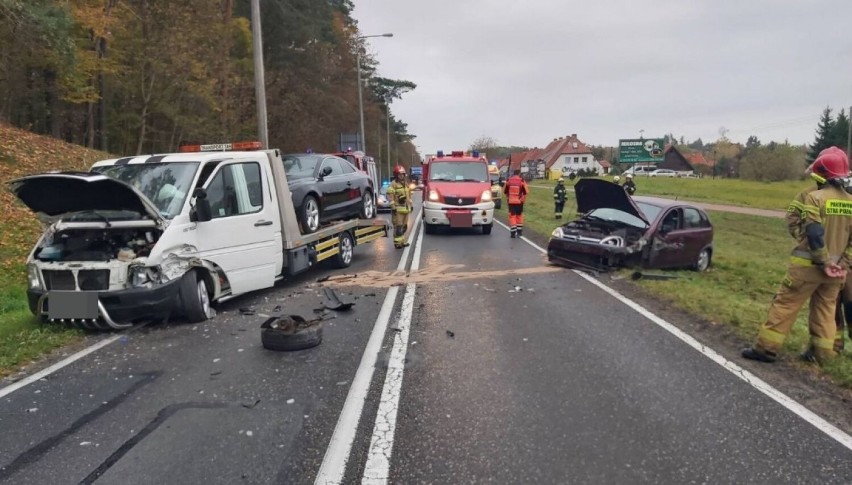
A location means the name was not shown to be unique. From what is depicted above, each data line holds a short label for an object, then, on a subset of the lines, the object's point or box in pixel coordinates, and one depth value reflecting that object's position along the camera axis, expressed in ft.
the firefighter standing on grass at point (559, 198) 67.05
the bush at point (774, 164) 206.49
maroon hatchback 33.50
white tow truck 20.11
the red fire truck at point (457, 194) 52.44
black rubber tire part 18.72
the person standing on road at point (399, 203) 45.27
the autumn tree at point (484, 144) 379.43
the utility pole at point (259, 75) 46.03
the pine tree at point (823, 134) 221.46
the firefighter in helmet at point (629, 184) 62.22
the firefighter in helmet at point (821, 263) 16.39
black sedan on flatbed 31.71
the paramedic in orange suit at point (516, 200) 52.95
